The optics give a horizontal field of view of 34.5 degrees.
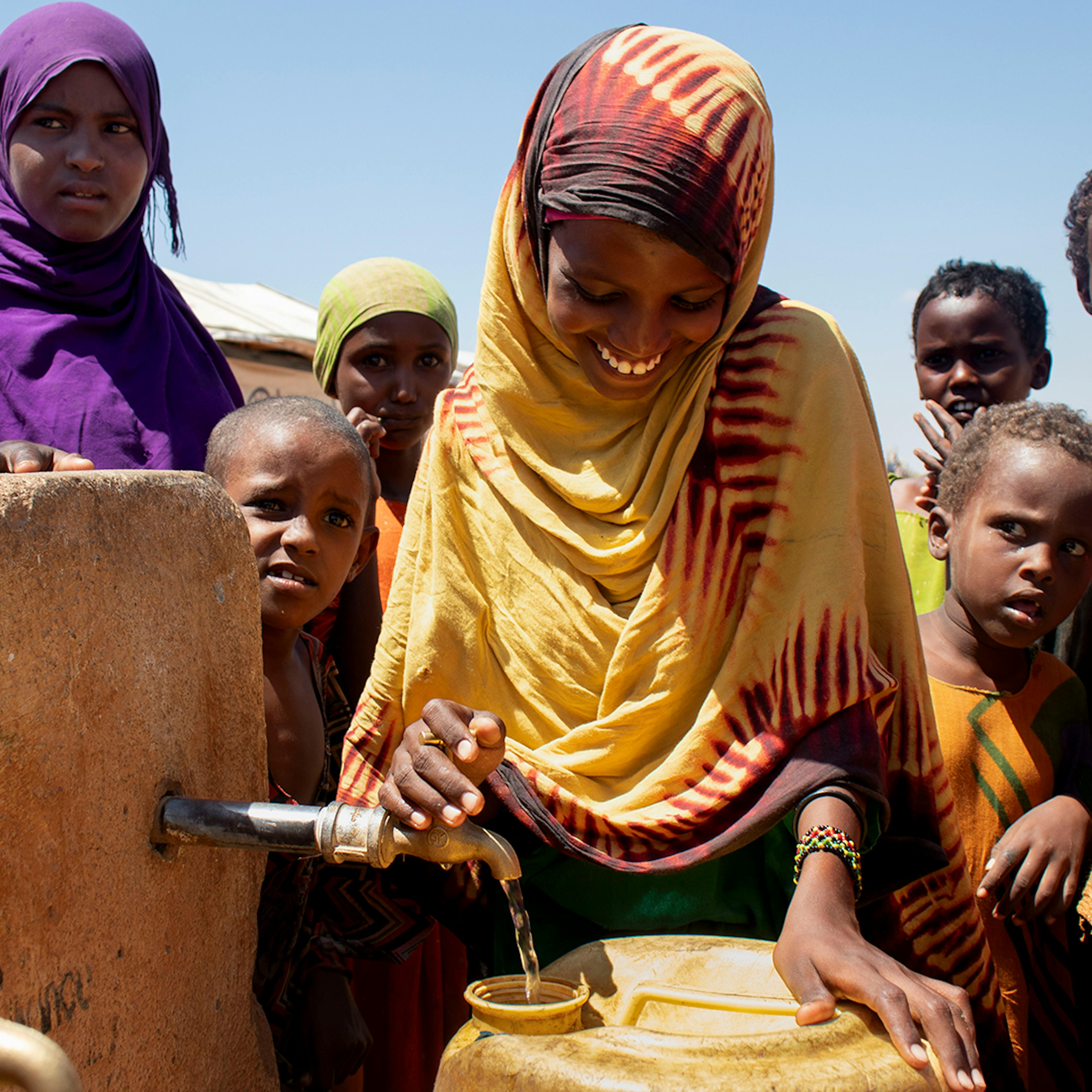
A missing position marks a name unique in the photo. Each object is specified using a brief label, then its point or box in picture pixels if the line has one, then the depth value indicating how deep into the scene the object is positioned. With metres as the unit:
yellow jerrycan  0.80
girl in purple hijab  1.27
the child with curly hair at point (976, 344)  1.72
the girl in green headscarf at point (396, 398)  1.40
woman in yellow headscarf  1.02
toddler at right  1.25
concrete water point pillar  0.79
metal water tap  0.88
